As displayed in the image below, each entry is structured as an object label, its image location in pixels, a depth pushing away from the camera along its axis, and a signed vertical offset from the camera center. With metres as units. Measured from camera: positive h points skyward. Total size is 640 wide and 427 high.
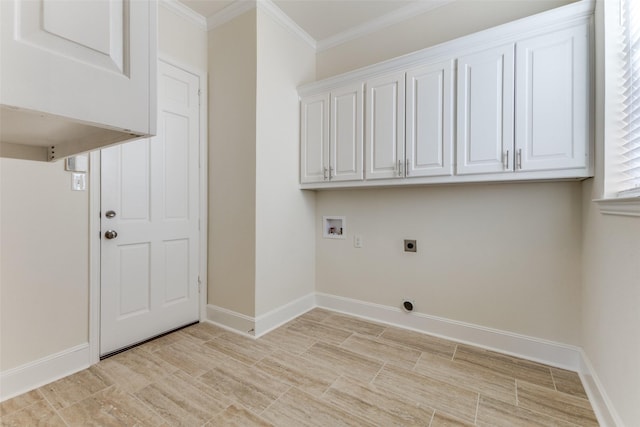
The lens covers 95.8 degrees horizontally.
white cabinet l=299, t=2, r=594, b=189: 1.74 +0.73
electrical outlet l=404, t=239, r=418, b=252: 2.55 -0.29
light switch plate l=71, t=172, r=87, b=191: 1.95 +0.20
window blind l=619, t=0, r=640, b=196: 1.32 +0.56
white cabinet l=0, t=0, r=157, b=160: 0.49 +0.28
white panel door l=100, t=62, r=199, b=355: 2.16 -0.12
